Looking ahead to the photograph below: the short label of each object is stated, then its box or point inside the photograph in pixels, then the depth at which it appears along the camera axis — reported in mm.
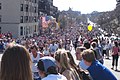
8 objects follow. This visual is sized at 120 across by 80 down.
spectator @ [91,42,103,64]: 9438
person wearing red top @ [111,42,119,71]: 19984
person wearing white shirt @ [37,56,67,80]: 4336
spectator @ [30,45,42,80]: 11351
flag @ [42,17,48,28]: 82250
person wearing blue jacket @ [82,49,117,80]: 6559
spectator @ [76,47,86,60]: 8430
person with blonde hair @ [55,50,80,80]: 5567
